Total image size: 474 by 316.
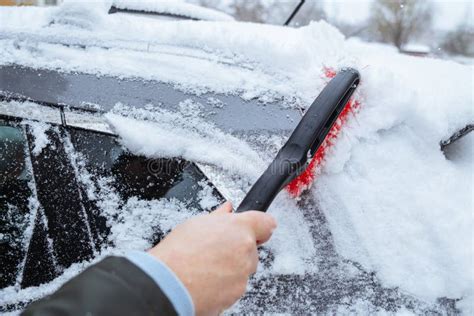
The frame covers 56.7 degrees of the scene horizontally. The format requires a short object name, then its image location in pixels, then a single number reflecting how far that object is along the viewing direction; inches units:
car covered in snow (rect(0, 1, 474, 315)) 51.0
